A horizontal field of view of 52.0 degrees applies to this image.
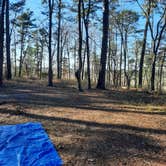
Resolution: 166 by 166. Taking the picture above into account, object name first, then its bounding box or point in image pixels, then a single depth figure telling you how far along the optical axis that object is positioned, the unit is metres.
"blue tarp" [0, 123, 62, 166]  2.68
